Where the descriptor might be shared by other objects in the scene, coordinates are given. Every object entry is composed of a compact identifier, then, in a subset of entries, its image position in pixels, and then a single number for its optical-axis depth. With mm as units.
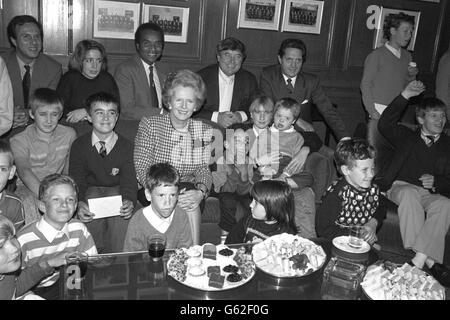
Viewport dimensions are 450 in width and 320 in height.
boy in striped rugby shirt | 2338
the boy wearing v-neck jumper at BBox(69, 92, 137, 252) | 3131
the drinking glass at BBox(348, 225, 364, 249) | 2238
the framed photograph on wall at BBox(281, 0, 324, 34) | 5086
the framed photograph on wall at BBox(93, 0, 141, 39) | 4379
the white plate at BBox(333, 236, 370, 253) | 2188
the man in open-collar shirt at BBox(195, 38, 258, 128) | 3943
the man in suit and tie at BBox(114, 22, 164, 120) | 3893
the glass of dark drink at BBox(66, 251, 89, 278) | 1952
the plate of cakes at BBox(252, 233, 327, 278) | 2096
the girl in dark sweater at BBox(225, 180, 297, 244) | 2553
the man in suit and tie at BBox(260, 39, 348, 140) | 4105
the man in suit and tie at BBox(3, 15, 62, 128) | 3691
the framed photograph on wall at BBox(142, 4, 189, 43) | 4543
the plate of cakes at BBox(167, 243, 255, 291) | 1956
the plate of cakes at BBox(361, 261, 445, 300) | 1937
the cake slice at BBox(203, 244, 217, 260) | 2173
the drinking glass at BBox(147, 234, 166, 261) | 2152
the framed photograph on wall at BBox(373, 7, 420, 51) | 5492
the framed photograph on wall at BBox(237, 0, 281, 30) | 4898
